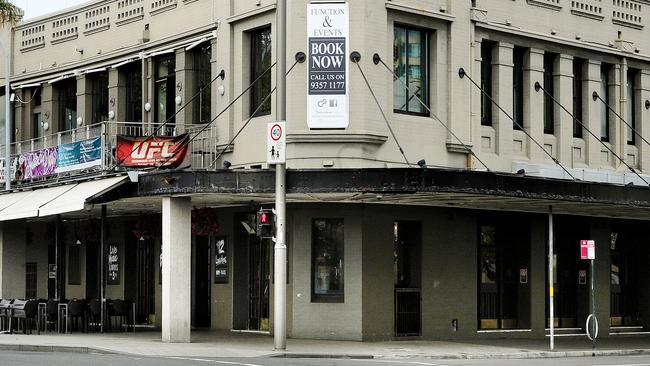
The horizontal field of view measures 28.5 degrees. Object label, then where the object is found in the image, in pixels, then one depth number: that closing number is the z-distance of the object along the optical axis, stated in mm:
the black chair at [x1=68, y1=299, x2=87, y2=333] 34344
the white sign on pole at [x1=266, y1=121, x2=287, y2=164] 27812
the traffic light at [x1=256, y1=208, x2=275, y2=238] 27641
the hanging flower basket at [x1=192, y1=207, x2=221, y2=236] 33562
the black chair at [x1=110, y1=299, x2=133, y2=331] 35250
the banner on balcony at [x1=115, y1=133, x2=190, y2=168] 32762
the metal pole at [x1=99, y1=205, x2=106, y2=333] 34188
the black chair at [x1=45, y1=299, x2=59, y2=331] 34625
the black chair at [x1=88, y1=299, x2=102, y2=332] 34875
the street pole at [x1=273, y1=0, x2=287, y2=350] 27688
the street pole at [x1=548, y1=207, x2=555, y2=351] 30109
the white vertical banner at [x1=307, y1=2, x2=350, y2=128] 31375
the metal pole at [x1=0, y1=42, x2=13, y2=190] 38094
